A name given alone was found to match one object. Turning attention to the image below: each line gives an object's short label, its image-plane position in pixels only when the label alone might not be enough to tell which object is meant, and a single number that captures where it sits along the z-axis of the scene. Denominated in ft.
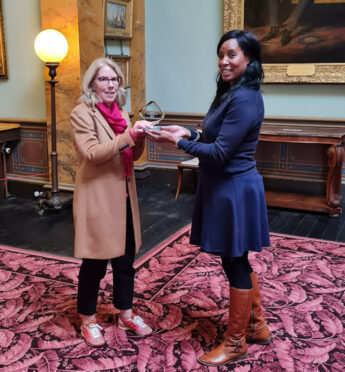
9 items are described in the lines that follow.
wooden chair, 19.06
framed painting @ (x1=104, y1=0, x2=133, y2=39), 18.03
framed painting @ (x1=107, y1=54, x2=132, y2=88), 19.68
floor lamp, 16.06
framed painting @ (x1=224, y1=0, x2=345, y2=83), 17.65
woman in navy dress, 7.36
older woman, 8.00
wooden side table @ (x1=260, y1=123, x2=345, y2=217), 16.74
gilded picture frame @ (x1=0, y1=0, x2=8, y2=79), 18.85
